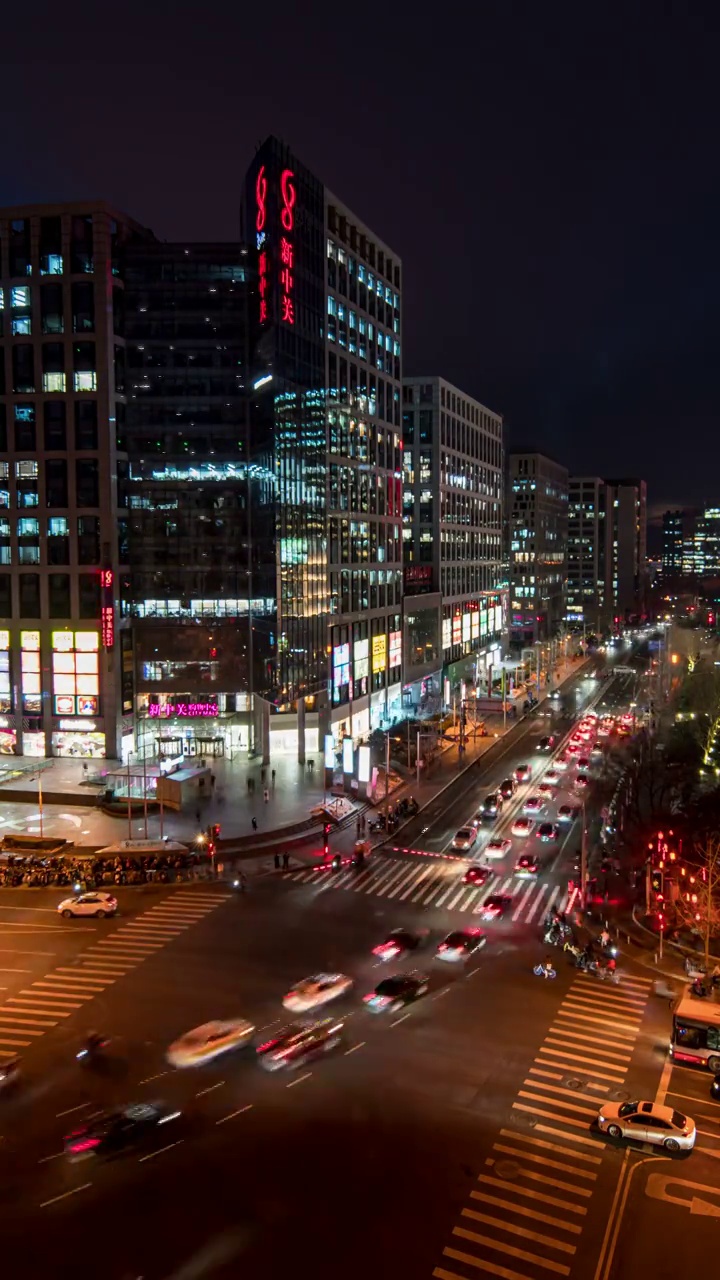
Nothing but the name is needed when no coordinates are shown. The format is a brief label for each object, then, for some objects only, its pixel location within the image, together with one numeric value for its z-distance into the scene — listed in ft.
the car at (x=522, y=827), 205.98
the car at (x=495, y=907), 152.08
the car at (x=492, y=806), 218.38
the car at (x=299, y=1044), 102.47
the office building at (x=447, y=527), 393.09
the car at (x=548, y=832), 201.26
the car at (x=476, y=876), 170.50
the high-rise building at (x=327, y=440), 253.65
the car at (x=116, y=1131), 85.25
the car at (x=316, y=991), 116.06
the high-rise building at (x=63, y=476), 260.62
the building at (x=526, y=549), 633.20
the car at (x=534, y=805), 224.33
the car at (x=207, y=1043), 102.58
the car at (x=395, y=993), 117.08
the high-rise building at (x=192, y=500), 268.00
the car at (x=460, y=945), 133.18
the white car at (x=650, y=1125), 86.48
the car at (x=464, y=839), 191.81
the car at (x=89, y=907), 151.64
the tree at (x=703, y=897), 126.00
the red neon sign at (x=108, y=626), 258.78
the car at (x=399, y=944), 133.59
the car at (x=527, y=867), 177.27
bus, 102.22
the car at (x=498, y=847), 188.85
